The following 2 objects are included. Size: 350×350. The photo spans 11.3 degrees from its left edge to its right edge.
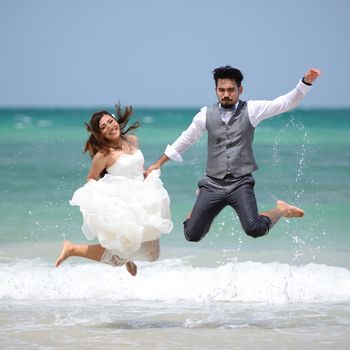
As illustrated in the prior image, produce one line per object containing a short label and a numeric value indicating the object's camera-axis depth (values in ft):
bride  47.00
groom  49.07
